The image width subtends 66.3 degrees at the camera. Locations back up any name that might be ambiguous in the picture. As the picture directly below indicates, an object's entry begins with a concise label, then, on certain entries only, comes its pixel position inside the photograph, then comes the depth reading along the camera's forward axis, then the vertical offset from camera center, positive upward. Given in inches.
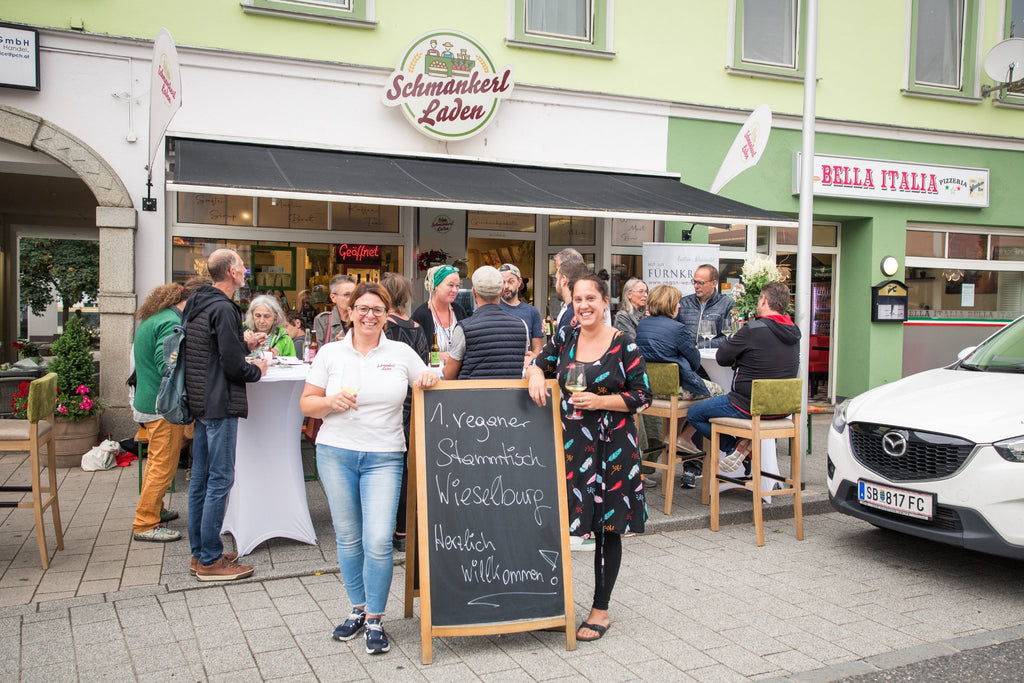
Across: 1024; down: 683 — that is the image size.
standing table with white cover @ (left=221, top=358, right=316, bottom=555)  193.2 -40.9
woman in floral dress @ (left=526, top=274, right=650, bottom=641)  146.9 -23.2
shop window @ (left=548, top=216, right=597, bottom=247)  401.4 +38.9
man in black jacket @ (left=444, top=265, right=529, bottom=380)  182.2 -7.9
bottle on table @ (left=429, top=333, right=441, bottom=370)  209.0 -14.4
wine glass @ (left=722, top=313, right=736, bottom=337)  295.3 -5.7
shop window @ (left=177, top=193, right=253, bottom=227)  330.6 +39.6
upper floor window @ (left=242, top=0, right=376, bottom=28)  323.0 +123.3
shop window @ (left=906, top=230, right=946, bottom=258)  450.9 +40.0
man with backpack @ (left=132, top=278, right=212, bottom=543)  198.1 -27.0
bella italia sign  414.5 +71.9
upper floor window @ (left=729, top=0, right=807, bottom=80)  410.0 +145.8
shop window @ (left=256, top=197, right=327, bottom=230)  349.1 +40.1
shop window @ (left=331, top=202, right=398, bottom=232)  362.6 +40.7
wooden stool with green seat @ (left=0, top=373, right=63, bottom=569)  182.5 -32.5
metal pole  263.6 +43.7
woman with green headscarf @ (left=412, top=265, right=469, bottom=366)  212.7 -0.7
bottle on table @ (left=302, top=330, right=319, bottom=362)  253.0 -16.4
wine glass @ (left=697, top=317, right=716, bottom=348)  294.0 -7.3
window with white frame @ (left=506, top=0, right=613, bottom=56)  366.6 +134.6
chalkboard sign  143.8 -38.0
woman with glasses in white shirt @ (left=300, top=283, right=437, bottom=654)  142.5 -25.2
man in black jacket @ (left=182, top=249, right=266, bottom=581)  170.4 -20.9
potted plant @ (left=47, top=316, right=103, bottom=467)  283.7 -36.3
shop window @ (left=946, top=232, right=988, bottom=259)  461.1 +39.8
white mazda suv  171.8 -34.0
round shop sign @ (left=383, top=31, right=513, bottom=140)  337.4 +96.1
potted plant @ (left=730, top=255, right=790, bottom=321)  263.9 +10.6
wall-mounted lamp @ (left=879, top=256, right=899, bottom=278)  434.9 +26.2
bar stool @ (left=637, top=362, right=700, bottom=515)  238.3 -30.3
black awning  269.4 +47.3
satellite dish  434.0 +140.2
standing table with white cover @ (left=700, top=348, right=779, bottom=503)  252.7 -29.6
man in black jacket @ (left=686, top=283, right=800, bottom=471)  227.0 -12.3
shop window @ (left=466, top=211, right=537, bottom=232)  393.7 +43.1
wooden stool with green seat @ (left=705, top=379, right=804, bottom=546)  215.8 -33.2
